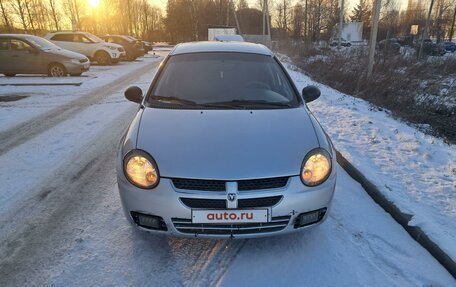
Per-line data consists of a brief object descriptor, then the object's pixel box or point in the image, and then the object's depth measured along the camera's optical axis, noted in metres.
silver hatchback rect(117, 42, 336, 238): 2.38
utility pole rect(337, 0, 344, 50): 35.88
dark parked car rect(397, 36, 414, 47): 43.69
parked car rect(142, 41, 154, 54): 33.95
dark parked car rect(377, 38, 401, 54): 14.77
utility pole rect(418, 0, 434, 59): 22.62
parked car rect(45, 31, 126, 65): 18.45
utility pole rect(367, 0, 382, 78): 9.78
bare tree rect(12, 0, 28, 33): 37.03
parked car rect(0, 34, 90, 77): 13.39
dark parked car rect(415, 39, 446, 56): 26.98
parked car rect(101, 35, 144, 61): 24.45
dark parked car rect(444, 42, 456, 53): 41.76
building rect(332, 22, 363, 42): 55.09
